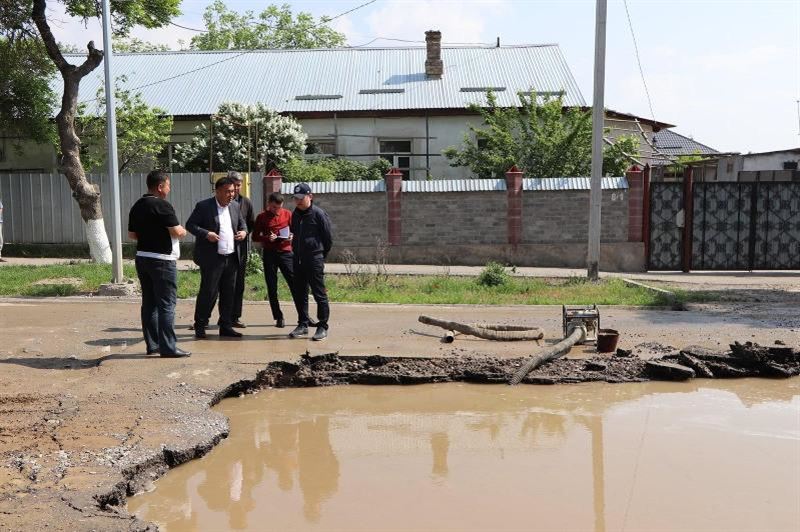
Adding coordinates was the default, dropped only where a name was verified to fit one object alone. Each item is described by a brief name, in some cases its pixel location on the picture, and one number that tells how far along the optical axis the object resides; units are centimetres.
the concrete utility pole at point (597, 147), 1421
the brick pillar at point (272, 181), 1836
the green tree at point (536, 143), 2070
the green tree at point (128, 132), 2130
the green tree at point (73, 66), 1605
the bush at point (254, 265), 1443
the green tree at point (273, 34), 4516
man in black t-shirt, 758
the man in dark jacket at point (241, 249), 923
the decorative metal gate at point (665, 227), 1738
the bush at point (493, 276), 1351
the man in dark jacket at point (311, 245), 873
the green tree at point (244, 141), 2139
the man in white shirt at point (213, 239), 849
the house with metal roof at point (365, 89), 2467
